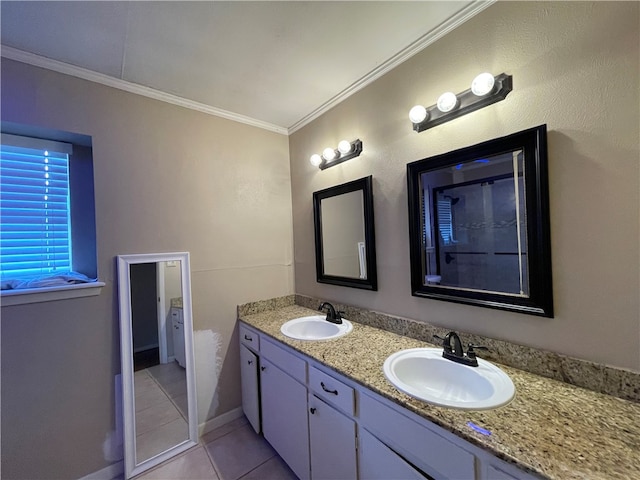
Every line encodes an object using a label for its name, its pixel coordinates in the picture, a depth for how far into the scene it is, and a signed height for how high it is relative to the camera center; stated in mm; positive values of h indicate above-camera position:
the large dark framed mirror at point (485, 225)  1062 +53
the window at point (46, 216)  1477 +219
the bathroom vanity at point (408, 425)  696 -614
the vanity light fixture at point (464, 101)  1144 +659
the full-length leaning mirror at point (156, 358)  1604 -758
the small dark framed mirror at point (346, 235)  1731 +41
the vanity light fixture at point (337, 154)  1809 +651
